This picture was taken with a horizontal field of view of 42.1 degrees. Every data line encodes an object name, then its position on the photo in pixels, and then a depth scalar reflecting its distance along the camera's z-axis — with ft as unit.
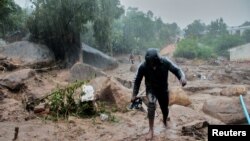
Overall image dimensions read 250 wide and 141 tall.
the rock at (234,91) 45.06
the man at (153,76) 18.09
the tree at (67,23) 64.23
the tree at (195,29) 187.62
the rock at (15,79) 34.12
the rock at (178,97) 35.22
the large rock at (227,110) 29.03
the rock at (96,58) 79.25
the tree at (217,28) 174.29
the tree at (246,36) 153.99
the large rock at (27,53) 54.36
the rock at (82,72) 47.73
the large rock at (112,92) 29.89
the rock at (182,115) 25.89
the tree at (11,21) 60.37
